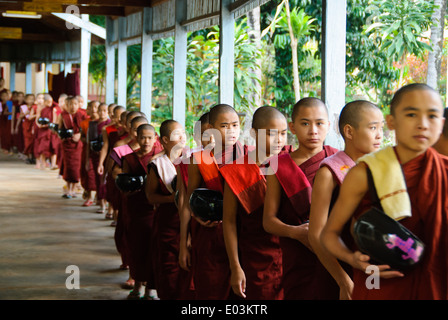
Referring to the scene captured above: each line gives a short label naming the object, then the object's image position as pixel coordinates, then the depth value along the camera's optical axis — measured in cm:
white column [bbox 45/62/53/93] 2182
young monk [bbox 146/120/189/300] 476
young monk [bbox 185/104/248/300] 355
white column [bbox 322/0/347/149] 409
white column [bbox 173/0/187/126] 831
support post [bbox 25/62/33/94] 2317
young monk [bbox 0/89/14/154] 1878
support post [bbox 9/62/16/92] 2409
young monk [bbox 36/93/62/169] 1441
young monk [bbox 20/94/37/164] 1667
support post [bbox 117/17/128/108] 1169
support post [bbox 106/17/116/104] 1272
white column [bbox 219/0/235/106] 651
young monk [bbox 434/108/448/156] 278
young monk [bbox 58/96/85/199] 1106
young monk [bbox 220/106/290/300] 329
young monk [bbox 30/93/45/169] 1525
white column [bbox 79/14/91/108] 1496
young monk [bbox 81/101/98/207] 960
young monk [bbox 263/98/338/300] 294
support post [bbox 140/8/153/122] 998
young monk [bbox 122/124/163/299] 542
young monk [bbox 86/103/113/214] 920
